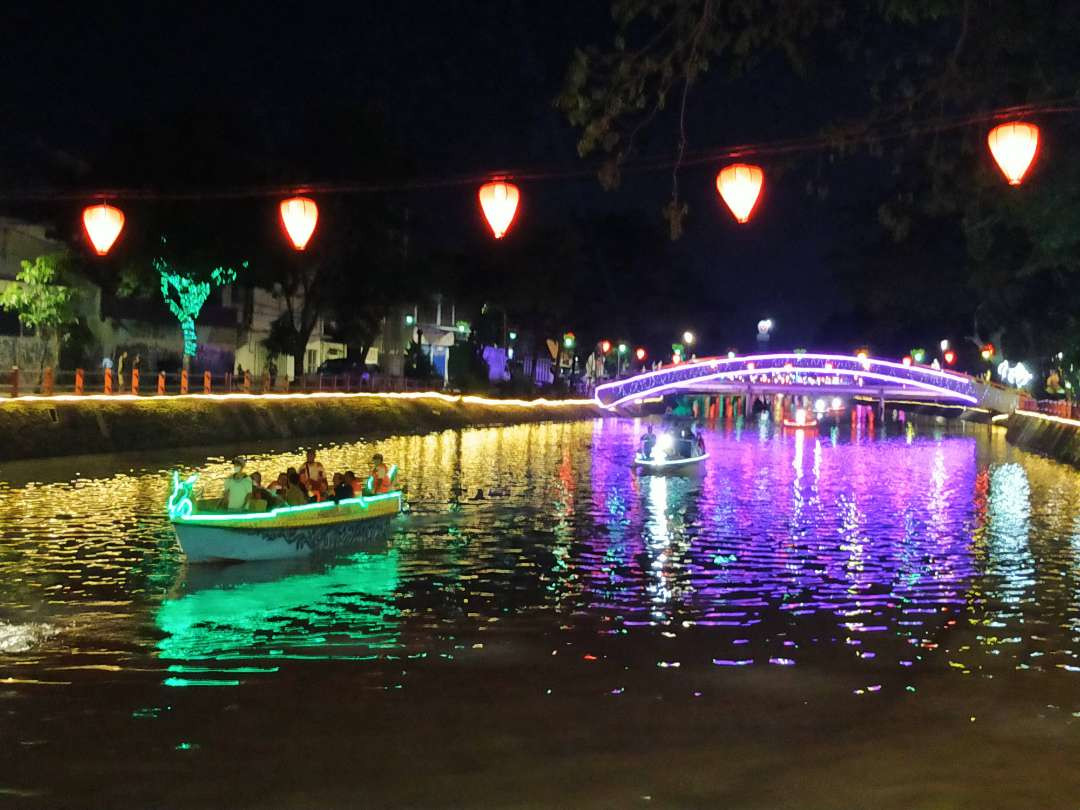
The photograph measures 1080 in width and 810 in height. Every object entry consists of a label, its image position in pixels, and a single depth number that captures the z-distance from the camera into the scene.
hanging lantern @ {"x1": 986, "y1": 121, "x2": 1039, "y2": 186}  16.67
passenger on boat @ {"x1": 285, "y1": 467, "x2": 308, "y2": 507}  22.78
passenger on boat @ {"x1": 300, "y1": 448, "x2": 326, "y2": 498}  23.82
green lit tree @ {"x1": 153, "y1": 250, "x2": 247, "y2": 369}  53.06
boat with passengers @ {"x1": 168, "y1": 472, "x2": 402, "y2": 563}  20.62
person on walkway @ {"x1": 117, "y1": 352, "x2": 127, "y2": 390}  46.18
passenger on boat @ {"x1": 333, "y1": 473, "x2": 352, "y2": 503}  24.07
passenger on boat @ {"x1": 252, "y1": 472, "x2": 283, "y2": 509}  22.02
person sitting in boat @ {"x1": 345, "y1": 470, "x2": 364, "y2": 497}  24.72
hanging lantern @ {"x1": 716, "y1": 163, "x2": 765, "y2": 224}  17.67
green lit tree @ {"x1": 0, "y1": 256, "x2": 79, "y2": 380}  48.88
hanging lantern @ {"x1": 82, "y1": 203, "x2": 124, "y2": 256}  27.09
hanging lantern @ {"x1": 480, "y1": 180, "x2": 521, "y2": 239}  20.39
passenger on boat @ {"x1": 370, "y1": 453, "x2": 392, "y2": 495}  25.56
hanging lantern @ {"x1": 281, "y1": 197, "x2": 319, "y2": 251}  24.00
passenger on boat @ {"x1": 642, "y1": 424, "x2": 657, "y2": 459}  43.72
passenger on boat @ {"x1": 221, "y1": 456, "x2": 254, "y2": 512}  21.47
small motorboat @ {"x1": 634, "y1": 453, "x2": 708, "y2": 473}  42.94
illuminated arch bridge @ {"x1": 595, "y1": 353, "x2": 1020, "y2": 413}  82.44
